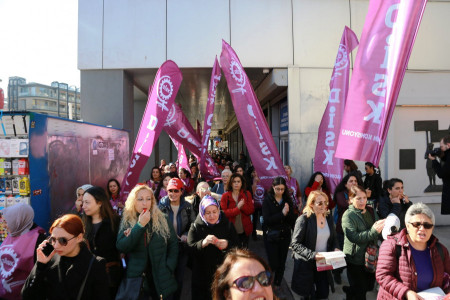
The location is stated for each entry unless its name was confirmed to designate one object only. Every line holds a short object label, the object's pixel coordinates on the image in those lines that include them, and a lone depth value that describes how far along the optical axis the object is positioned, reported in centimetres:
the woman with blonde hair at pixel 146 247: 306
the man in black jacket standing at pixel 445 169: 353
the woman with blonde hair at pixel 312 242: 365
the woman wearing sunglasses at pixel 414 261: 253
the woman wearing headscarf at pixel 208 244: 335
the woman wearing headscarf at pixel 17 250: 263
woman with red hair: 218
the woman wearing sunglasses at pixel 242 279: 154
